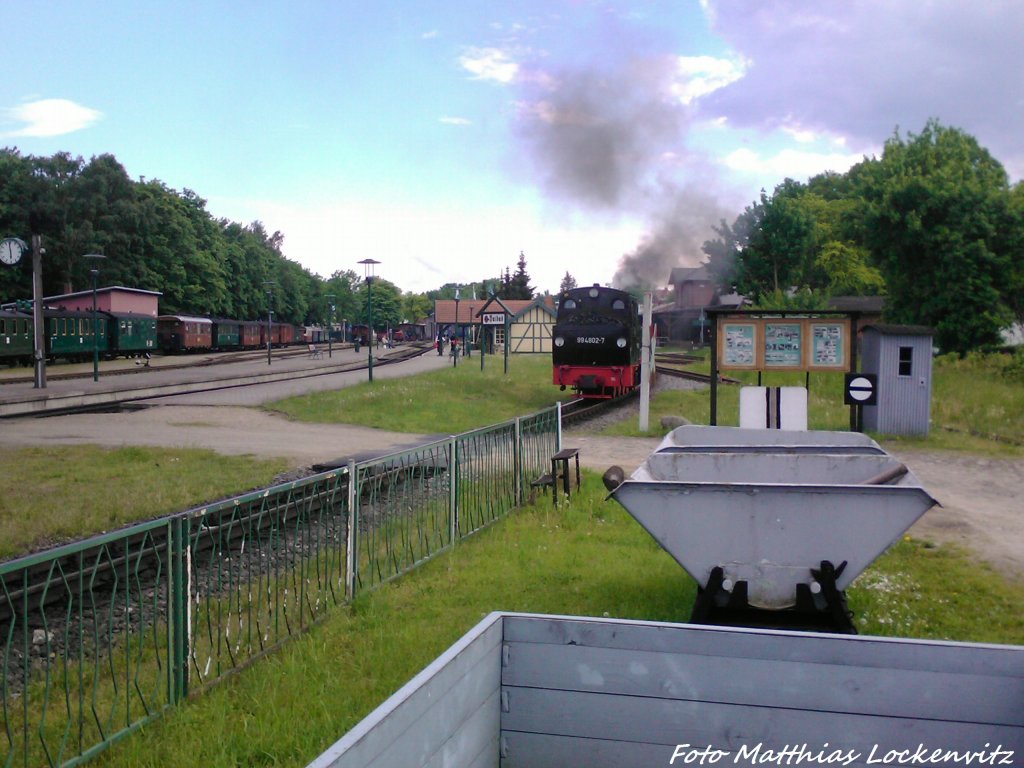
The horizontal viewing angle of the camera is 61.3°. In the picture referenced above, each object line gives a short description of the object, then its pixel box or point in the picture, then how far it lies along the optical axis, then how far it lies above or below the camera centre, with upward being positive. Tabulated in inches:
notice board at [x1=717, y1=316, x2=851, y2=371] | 565.9 -10.8
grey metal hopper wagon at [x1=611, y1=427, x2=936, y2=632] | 206.8 -50.7
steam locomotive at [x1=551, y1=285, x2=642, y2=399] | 927.7 -15.7
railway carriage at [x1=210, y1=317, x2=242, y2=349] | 2315.5 -11.7
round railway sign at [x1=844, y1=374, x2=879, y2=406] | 547.2 -38.3
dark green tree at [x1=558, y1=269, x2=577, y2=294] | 5032.0 +281.3
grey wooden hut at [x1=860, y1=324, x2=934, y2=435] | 644.1 -35.6
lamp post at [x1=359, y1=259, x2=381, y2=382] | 1169.5 +72.5
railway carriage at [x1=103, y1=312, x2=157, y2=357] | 1756.9 -8.7
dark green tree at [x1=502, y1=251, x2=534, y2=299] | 4576.8 +231.7
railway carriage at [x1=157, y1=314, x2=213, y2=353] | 2105.1 -7.8
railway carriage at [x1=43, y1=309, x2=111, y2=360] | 1520.7 -7.4
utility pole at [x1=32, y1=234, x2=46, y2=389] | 935.7 +12.9
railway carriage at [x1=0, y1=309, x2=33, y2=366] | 1403.8 -9.5
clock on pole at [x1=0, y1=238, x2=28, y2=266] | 884.6 +82.9
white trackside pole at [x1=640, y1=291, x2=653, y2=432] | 692.7 -28.6
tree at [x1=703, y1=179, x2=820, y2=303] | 2089.1 +199.8
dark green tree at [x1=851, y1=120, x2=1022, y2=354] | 1354.6 +135.8
